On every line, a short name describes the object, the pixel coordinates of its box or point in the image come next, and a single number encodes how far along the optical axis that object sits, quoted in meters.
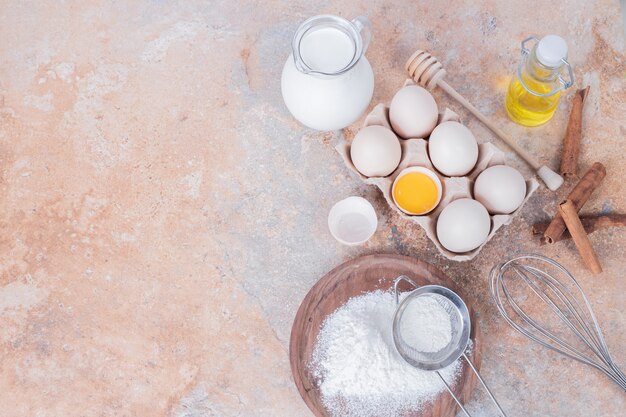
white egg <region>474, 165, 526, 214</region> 0.98
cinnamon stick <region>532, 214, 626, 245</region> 1.08
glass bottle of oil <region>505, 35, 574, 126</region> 0.95
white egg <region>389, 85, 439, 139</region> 1.00
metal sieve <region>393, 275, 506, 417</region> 0.99
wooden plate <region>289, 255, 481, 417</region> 1.06
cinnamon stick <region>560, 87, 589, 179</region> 1.09
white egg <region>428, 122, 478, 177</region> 0.98
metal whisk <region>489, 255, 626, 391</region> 1.08
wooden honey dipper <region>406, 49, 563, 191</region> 1.08
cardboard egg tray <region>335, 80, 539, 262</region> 1.00
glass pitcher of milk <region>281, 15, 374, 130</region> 0.92
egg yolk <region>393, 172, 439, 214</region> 1.01
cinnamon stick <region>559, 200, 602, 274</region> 1.04
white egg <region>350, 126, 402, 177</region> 0.99
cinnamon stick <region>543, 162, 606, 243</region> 1.06
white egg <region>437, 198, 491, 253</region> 0.96
